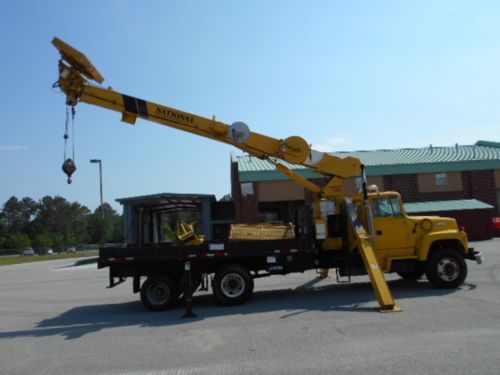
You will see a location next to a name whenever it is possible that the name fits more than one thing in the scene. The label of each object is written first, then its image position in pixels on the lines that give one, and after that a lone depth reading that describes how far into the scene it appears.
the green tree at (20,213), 145.12
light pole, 39.16
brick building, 36.72
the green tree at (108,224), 141.50
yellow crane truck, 11.59
